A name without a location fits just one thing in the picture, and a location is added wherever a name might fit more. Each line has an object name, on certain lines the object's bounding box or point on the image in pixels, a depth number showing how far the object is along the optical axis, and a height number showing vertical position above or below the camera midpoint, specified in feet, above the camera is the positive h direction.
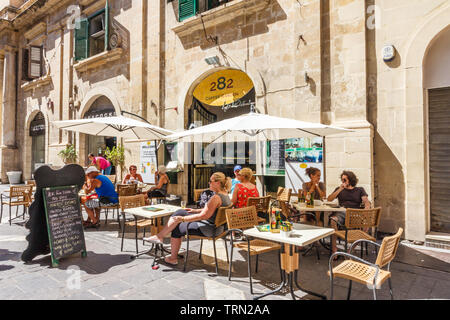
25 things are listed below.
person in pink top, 27.92 +0.22
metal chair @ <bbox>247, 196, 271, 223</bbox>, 16.03 -2.17
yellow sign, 26.53 +7.54
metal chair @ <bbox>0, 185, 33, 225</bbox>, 22.15 -2.20
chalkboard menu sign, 13.56 -2.75
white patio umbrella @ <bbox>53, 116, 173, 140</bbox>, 21.15 +3.08
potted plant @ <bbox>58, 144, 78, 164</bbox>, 41.20 +1.99
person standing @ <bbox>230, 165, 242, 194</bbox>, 20.30 -1.11
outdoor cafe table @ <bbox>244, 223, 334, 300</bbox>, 10.09 -2.90
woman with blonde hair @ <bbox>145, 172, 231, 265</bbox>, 12.92 -2.47
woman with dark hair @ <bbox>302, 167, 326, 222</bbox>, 17.31 -1.27
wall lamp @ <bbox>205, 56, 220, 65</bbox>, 27.37 +10.10
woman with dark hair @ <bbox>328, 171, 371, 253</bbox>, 16.11 -1.66
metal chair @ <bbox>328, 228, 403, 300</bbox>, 8.36 -3.37
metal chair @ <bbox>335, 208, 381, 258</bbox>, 12.85 -2.56
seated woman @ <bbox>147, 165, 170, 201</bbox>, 24.29 -1.87
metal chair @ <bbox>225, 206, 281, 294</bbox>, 11.43 -2.62
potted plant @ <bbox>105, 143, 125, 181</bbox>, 34.35 +1.05
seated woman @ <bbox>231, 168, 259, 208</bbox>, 16.25 -1.59
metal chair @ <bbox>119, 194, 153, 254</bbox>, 15.67 -2.17
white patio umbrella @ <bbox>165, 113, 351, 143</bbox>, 14.21 +2.09
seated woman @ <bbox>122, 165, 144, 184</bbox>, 26.58 -1.10
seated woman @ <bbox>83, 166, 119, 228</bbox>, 20.16 -2.02
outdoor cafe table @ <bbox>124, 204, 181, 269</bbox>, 13.75 -2.34
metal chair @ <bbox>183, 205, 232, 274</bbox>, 13.00 -2.63
